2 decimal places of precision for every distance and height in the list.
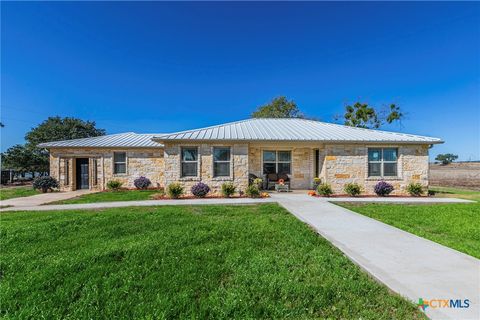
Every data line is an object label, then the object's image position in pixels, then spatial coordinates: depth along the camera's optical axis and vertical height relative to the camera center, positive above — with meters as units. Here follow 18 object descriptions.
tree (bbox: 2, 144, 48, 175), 21.31 +0.05
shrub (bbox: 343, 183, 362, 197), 10.98 -1.48
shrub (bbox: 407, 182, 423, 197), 11.05 -1.49
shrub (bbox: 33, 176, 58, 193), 13.19 -1.35
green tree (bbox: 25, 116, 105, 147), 27.53 +3.94
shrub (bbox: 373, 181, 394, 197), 10.98 -1.45
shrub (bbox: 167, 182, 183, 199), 10.32 -1.43
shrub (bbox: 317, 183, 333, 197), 10.74 -1.47
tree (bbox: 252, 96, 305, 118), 32.12 +7.39
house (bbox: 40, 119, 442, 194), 10.93 +0.21
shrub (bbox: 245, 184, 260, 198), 10.32 -1.50
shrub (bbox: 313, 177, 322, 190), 11.94 -1.16
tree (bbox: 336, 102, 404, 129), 25.88 +5.22
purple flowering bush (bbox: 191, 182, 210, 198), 10.51 -1.42
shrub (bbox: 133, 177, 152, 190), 13.98 -1.44
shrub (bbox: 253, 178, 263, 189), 11.19 -1.08
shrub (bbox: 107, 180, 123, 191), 13.49 -1.50
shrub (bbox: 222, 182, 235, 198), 10.65 -1.44
